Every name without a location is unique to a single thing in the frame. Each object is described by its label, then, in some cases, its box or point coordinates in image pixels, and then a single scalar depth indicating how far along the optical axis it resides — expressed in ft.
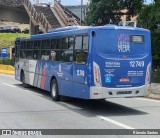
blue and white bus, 42.45
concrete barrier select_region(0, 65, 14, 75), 117.75
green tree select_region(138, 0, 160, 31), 80.41
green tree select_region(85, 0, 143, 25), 99.60
